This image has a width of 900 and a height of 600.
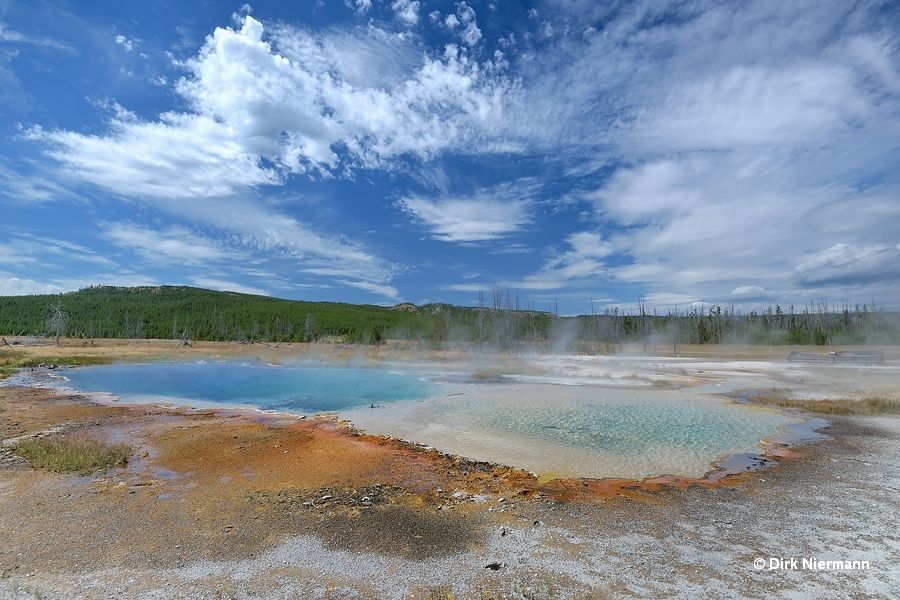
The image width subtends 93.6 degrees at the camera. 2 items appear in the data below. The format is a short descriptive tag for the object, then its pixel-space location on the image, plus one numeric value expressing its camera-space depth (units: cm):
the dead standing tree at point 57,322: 6875
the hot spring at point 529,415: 1261
